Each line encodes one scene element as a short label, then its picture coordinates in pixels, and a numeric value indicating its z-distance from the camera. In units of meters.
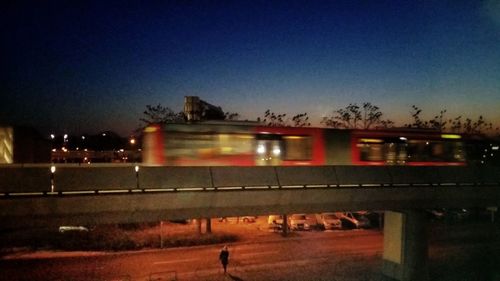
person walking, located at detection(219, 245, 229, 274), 23.78
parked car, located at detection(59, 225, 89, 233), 33.56
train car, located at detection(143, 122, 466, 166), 21.69
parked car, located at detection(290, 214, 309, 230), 37.44
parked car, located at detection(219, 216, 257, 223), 41.31
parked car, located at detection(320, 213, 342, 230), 37.97
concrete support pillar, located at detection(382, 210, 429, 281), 22.83
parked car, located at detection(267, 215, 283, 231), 37.28
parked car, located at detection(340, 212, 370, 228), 38.44
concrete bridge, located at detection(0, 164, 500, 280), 16.22
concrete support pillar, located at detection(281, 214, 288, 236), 34.72
